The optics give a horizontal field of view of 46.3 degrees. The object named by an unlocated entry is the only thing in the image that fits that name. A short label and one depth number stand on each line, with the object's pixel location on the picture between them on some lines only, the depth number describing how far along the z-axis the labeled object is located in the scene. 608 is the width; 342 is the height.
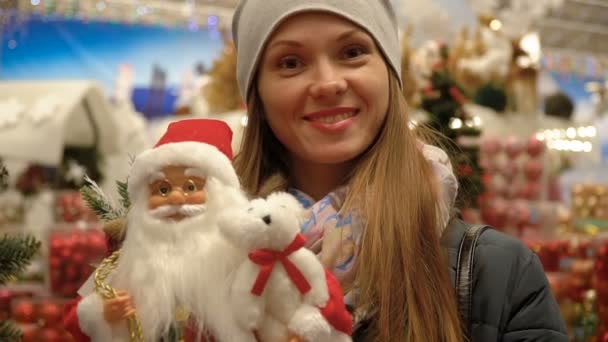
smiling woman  1.13
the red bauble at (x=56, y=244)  2.61
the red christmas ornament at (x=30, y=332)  2.29
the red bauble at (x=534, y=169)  3.74
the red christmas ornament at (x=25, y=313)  2.37
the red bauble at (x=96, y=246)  2.64
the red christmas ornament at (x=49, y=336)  2.33
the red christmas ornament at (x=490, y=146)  3.66
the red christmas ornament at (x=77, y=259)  2.62
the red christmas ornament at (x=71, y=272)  2.61
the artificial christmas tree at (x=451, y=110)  3.53
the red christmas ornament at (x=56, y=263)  2.60
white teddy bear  0.90
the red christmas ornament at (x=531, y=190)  3.74
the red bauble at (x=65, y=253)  2.61
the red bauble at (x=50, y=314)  2.37
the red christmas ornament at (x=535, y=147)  3.71
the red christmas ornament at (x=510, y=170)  3.74
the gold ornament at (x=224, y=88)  4.04
